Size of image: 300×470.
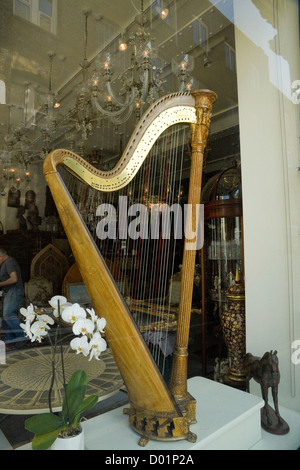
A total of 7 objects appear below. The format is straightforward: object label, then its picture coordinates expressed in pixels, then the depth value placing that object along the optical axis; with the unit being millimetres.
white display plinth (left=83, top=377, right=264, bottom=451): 1164
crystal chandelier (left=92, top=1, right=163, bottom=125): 2256
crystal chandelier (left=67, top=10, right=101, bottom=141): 2686
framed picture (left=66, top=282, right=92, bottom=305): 3252
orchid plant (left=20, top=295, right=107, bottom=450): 943
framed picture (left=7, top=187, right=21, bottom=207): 2939
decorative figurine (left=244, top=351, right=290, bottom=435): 1664
